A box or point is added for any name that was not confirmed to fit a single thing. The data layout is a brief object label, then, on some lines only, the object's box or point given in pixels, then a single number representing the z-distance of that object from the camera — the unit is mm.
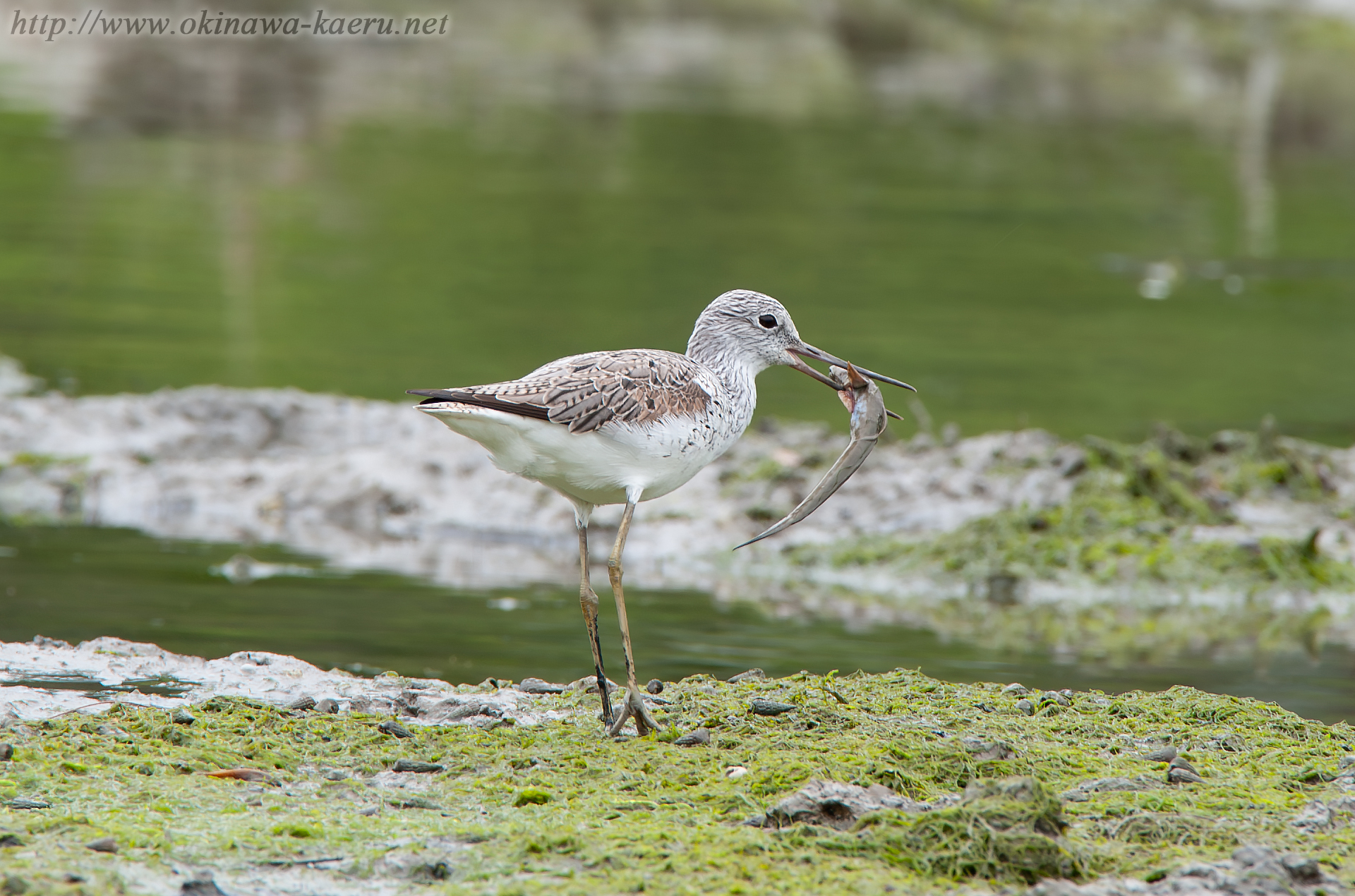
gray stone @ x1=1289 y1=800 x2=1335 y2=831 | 10234
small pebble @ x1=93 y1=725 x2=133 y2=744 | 11273
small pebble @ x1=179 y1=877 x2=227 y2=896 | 8523
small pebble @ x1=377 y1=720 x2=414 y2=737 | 11773
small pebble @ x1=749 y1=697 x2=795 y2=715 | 12586
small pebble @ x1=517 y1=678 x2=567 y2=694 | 13773
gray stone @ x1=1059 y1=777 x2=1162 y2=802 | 10930
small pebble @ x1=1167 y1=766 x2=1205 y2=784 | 11195
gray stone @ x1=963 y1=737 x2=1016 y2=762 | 11383
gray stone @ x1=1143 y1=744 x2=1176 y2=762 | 11875
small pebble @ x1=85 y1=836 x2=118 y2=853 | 8992
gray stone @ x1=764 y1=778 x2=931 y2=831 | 9984
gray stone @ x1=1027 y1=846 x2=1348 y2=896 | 9109
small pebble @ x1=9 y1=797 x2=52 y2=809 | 9711
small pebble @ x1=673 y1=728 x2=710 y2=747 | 11859
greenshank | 11742
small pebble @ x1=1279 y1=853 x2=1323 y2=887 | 9250
